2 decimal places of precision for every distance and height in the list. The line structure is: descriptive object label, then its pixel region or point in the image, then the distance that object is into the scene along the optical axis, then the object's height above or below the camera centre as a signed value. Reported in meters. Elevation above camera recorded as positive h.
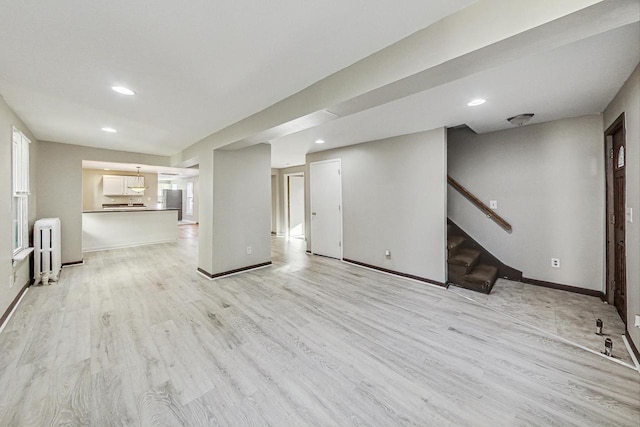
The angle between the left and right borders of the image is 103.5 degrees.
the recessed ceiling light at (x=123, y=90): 2.29 +1.16
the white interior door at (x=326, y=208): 5.04 +0.14
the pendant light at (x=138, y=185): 8.11 +0.98
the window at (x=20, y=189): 3.17 +0.34
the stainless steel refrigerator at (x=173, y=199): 12.49 +0.78
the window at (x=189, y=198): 12.20 +0.80
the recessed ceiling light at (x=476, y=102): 2.56 +1.16
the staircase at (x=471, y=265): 3.43 -0.76
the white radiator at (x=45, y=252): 3.68 -0.56
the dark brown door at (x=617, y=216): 2.53 -0.02
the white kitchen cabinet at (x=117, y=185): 7.79 +0.94
